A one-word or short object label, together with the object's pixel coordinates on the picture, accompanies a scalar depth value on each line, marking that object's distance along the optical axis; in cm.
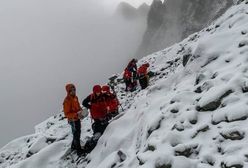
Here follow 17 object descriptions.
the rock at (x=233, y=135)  424
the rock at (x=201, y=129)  470
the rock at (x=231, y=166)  393
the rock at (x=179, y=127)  495
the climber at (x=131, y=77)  1156
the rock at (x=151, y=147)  498
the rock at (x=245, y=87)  477
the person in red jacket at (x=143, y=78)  1090
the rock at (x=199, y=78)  581
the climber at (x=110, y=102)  764
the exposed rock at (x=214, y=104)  492
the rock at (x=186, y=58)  738
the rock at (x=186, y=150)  453
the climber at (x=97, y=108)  742
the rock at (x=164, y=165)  450
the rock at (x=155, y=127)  542
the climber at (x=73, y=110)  727
